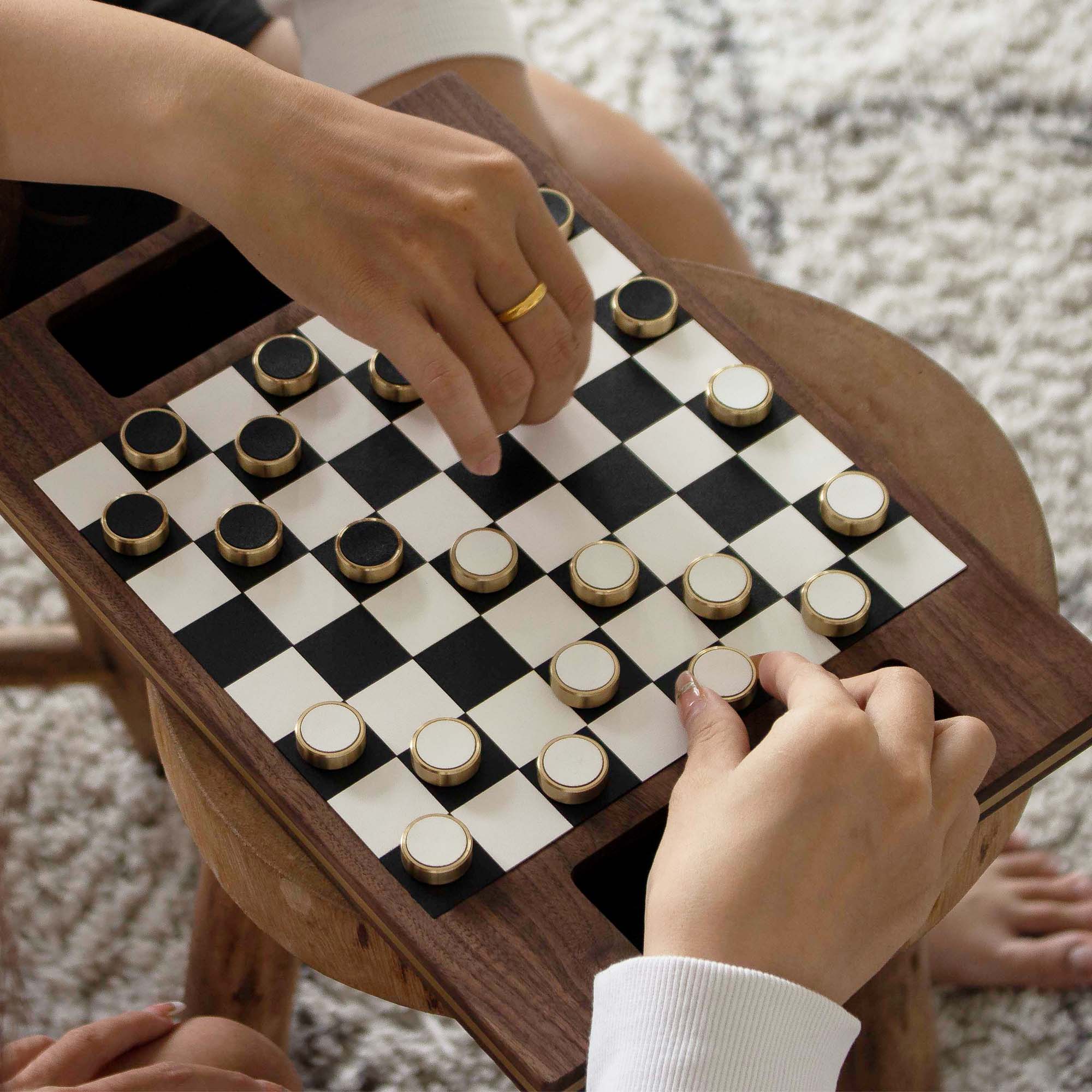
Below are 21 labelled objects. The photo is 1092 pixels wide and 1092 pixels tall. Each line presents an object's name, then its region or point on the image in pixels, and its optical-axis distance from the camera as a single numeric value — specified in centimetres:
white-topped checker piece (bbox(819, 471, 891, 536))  120
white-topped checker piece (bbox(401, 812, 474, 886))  113
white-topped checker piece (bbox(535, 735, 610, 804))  114
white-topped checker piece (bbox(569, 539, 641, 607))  118
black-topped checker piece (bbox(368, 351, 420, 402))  124
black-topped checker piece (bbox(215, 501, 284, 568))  119
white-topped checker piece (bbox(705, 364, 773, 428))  122
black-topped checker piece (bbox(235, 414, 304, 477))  122
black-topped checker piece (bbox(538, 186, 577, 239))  128
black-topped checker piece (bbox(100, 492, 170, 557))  120
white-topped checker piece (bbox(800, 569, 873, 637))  117
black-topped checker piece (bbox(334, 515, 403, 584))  119
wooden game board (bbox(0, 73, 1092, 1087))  112
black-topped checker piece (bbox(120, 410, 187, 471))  122
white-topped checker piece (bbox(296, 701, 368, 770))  115
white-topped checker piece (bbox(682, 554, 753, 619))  118
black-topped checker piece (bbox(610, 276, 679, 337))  125
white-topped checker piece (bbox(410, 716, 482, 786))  115
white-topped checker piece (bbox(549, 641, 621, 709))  116
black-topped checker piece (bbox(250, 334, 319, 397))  124
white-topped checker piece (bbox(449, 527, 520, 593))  119
